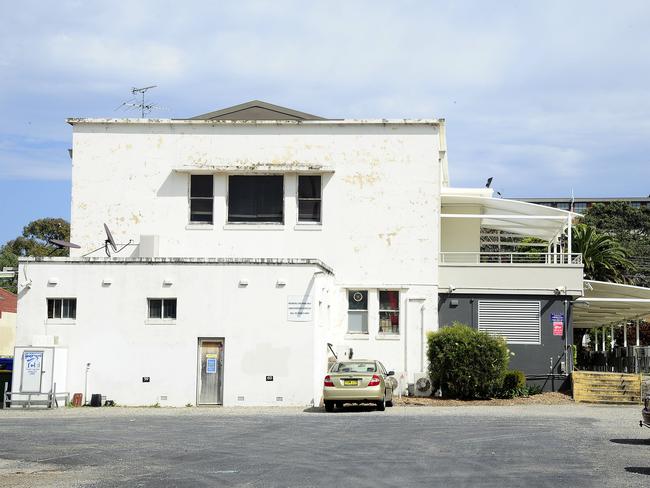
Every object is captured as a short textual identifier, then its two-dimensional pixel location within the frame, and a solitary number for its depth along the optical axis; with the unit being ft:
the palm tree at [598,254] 188.34
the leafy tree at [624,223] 289.35
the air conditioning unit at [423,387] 106.93
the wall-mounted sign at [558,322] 112.47
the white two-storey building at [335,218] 112.27
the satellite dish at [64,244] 106.93
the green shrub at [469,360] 100.89
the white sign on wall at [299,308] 97.71
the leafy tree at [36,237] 276.21
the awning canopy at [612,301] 118.42
